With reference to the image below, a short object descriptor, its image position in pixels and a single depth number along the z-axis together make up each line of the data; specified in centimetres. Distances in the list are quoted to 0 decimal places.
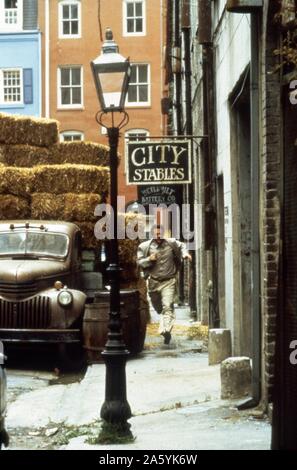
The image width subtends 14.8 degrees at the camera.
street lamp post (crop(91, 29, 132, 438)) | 980
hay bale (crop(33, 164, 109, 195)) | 2109
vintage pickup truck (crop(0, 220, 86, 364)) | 1574
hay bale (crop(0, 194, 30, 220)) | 2056
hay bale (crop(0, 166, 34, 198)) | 2083
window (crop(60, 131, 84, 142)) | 5538
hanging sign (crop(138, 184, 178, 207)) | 2542
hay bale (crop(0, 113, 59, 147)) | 2328
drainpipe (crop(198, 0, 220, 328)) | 1623
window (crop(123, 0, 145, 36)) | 5434
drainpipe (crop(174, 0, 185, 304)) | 3008
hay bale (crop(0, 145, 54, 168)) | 2283
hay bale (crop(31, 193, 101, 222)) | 2038
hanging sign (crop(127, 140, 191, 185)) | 1611
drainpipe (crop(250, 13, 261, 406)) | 1085
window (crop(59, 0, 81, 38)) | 5434
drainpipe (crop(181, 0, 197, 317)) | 2386
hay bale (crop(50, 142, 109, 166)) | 2317
